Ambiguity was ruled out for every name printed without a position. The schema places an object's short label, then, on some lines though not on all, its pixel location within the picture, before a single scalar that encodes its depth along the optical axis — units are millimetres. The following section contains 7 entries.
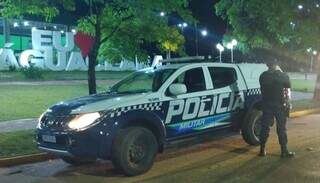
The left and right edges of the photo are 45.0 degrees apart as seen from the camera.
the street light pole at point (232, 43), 18207
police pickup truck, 5748
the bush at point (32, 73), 27192
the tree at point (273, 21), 14579
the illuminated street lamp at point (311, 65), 52694
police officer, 6770
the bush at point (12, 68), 31935
